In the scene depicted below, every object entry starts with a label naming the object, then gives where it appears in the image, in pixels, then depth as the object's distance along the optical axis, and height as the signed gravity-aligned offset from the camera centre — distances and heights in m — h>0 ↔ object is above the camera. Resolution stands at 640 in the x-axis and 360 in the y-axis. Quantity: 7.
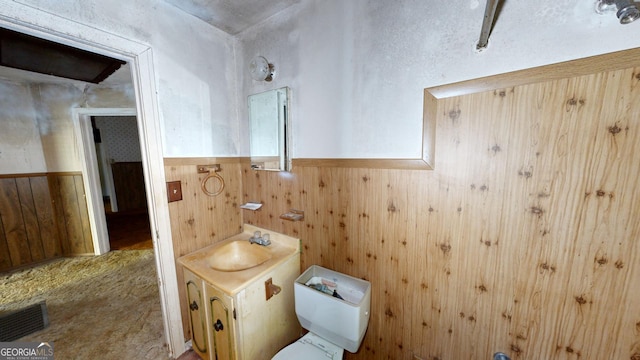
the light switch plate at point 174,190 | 1.42 -0.23
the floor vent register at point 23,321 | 1.64 -1.38
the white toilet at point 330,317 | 1.09 -0.90
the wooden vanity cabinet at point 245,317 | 1.18 -1.02
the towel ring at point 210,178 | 1.62 -0.20
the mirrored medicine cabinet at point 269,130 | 1.52 +0.21
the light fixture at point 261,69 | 1.50 +0.65
